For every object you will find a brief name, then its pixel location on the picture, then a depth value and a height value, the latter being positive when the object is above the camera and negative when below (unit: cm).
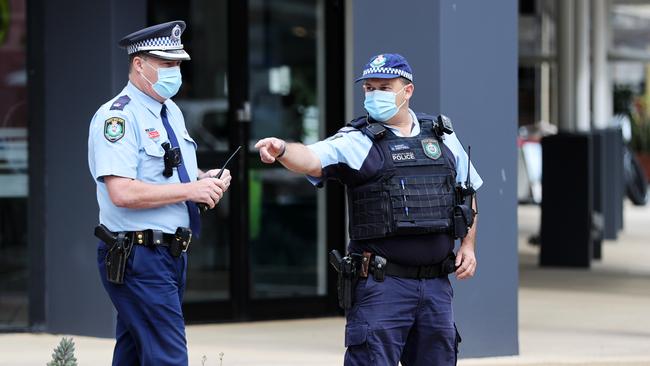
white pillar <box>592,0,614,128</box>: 3381 +160
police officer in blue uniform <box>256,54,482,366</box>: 1113 -11
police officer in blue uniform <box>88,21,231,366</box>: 1078 +0
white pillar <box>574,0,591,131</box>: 2973 +149
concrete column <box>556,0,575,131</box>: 2822 +143
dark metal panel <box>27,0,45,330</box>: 1753 +23
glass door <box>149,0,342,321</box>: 1895 +43
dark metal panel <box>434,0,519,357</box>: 1566 +35
